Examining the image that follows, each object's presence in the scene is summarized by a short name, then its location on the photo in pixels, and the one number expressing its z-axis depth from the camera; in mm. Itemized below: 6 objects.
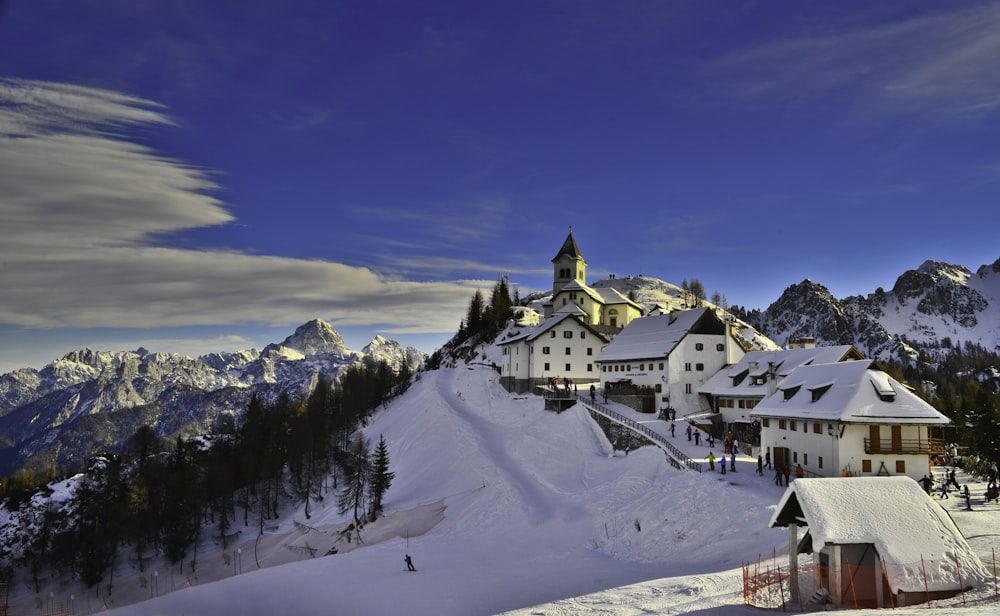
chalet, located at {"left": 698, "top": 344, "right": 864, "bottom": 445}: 56094
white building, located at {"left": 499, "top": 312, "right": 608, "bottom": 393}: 81250
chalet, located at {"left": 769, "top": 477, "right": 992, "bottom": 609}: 19188
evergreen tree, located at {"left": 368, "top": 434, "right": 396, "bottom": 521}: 58219
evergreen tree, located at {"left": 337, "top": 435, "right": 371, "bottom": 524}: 61500
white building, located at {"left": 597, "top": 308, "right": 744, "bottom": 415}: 64875
